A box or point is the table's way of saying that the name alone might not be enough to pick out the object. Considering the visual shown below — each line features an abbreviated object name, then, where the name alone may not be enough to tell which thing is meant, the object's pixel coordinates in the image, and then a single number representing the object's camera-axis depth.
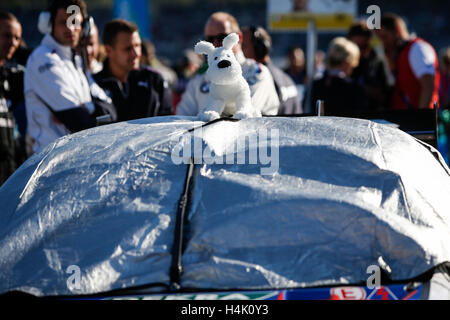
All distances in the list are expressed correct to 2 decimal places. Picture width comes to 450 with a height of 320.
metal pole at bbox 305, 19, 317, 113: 20.83
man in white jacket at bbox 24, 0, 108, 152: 8.12
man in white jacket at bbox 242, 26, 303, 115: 10.70
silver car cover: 4.02
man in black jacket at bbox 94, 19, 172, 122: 9.66
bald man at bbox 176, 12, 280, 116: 8.30
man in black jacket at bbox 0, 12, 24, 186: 9.84
